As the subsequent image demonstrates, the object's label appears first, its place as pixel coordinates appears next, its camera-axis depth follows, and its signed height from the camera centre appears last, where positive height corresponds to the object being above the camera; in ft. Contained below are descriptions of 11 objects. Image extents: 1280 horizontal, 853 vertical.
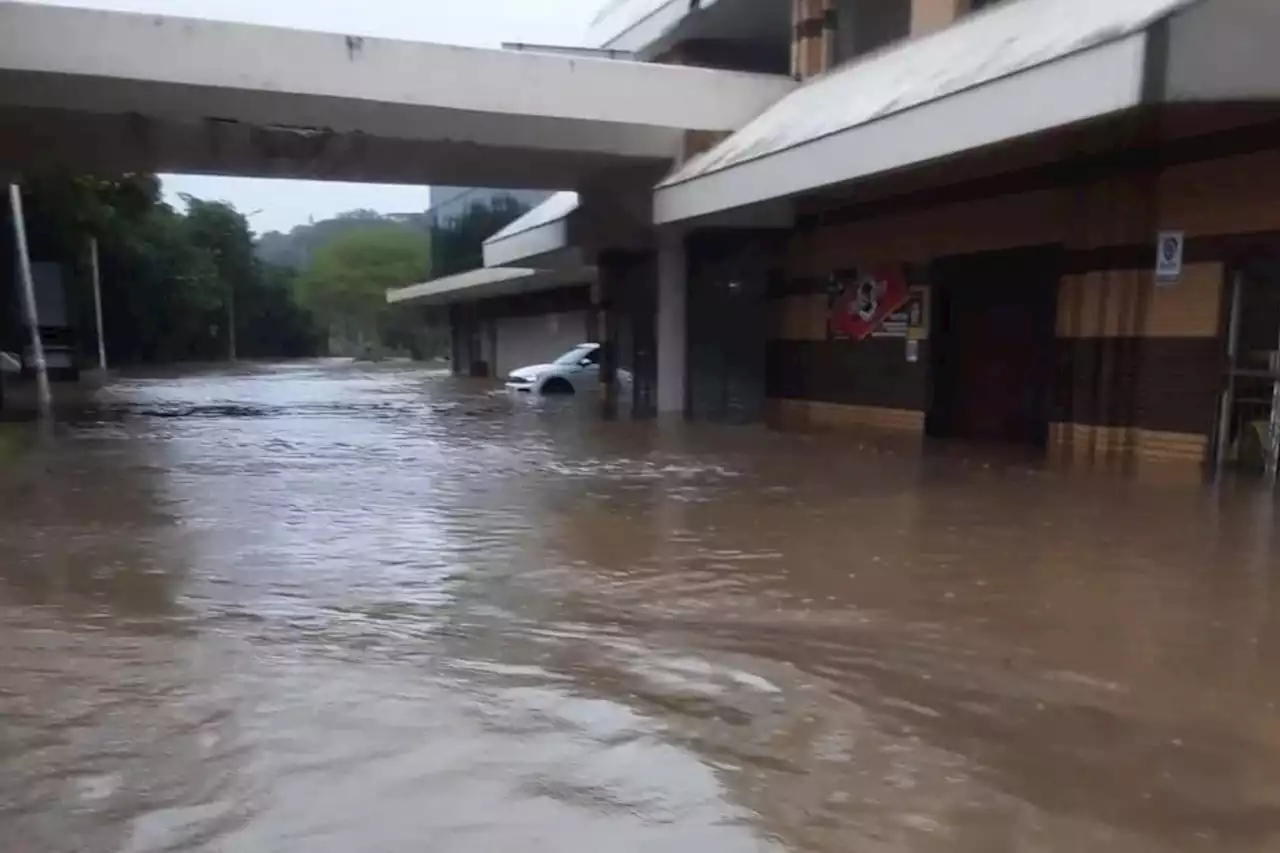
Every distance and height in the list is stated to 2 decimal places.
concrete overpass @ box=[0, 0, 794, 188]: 42.39 +9.16
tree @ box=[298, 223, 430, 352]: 252.01 +8.71
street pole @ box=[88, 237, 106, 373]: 142.06 +0.52
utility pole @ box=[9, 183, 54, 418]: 74.38 +1.39
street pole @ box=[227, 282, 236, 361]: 207.00 -2.90
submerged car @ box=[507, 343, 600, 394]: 85.20 -5.05
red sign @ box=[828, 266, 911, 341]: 49.39 +0.62
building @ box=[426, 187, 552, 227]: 146.20 +16.40
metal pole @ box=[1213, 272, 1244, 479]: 34.06 -1.81
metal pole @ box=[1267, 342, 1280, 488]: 32.81 -3.58
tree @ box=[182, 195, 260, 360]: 206.55 +13.34
